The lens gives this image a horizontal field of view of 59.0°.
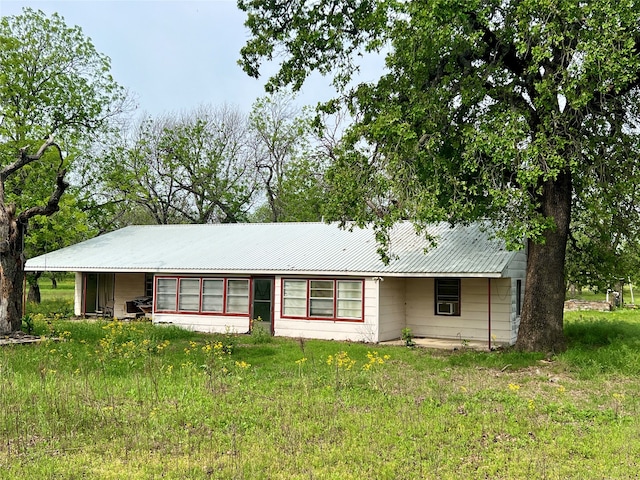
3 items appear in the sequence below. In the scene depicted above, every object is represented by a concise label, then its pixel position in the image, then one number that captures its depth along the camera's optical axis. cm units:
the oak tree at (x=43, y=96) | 2705
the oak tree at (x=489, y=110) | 1081
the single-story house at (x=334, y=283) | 1691
